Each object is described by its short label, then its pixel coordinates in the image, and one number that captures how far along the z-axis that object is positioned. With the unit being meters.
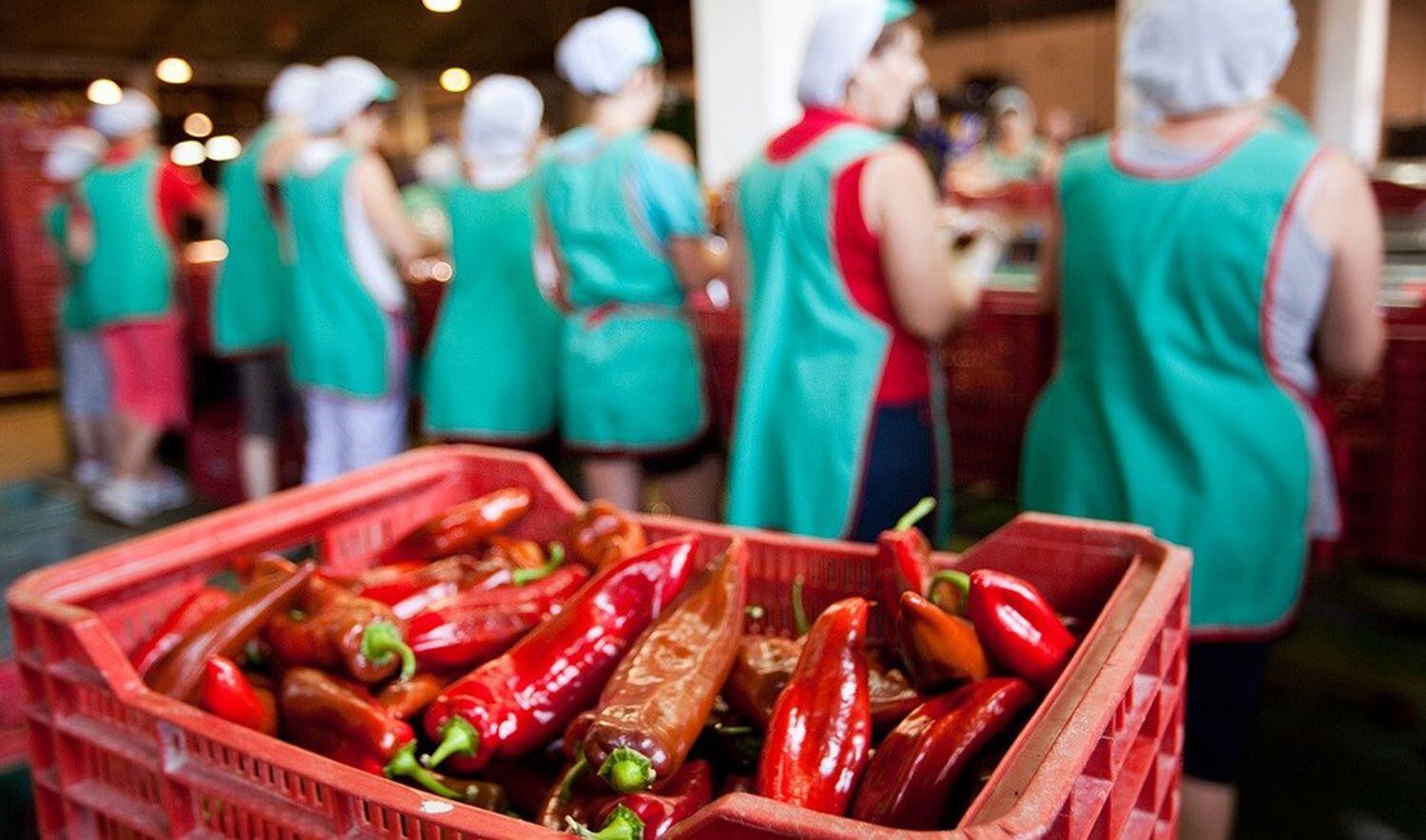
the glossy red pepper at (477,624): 1.38
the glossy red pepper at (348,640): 1.29
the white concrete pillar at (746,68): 4.73
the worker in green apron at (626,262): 2.79
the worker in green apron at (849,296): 2.22
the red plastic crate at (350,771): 0.87
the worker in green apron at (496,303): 3.24
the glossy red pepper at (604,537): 1.52
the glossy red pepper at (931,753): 1.01
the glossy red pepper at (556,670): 1.20
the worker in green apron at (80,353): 5.75
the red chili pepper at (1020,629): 1.14
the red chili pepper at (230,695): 1.21
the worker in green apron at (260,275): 4.30
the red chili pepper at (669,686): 1.06
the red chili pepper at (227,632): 1.28
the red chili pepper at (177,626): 1.39
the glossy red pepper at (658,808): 0.94
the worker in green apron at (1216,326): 1.78
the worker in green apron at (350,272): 3.75
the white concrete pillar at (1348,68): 9.43
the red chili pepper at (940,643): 1.16
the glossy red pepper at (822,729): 1.03
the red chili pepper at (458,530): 1.65
